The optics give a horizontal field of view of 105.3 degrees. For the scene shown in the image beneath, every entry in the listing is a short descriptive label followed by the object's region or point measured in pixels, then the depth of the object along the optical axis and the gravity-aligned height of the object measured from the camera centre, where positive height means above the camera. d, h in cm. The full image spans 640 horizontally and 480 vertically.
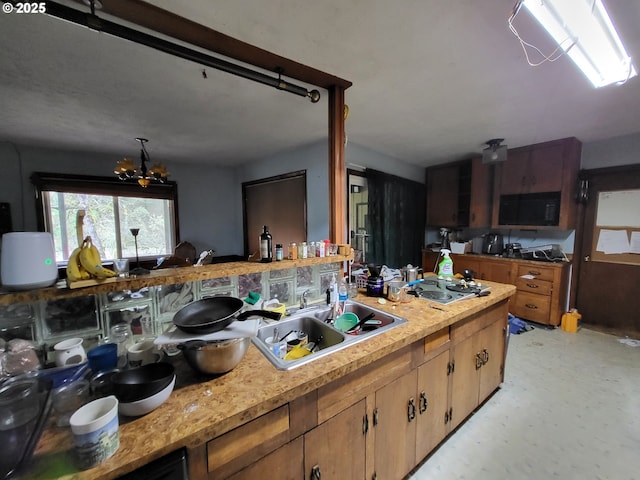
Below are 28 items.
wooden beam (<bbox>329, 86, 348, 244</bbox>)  169 +44
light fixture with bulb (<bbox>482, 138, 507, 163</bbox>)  281 +80
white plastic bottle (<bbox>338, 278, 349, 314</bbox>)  151 -47
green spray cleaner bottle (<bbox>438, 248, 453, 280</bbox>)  206 -39
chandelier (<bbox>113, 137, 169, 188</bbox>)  229 +51
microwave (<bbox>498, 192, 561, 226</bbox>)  298 +16
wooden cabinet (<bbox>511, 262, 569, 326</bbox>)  291 -87
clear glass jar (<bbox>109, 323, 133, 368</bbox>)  100 -47
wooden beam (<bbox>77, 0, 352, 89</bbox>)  108 +94
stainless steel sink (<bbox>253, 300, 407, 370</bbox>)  107 -54
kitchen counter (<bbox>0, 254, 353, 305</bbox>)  81 -23
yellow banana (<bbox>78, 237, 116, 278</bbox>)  92 -14
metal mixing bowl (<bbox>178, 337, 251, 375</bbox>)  82 -45
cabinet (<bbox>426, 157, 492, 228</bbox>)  354 +42
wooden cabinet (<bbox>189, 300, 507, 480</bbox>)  76 -81
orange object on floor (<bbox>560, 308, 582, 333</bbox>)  294 -121
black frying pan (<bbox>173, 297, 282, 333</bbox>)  101 -39
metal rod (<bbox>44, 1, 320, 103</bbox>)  96 +82
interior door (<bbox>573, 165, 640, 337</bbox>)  280 -69
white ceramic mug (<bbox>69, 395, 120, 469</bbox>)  54 -48
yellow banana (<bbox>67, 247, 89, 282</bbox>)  89 -17
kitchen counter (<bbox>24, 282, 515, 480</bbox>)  56 -54
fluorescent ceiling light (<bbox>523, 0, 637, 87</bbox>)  90 +80
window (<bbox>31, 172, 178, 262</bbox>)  230 +14
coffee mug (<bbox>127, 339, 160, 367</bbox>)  91 -49
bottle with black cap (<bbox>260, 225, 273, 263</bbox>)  134 -14
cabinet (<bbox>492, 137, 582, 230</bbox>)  289 +45
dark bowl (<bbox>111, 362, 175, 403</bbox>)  71 -49
